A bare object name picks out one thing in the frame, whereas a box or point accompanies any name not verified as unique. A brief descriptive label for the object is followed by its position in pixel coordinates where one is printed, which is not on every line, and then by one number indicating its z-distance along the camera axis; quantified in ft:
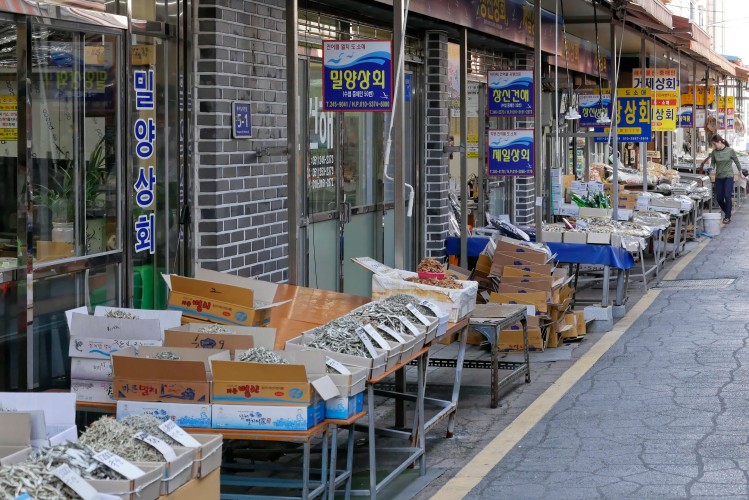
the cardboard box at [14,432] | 25.79
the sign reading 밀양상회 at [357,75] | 51.94
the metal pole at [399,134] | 47.79
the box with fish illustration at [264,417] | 31.86
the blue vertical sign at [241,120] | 49.03
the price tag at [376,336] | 37.51
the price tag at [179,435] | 27.54
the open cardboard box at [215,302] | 38.88
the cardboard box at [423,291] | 46.35
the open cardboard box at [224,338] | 35.55
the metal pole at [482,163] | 94.00
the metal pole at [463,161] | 68.84
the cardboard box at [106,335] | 34.86
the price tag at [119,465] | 24.24
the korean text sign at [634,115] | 104.34
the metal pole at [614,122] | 89.52
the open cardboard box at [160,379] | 32.09
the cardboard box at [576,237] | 76.73
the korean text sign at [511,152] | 79.37
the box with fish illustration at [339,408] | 33.52
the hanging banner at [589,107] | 118.56
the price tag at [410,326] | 40.53
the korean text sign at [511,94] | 85.28
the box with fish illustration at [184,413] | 32.34
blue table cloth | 75.30
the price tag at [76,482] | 22.44
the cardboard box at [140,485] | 23.69
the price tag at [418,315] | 42.13
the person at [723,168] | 150.42
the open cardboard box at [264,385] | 31.72
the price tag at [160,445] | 26.16
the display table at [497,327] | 50.51
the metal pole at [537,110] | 71.99
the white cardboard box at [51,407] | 27.63
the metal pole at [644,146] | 110.00
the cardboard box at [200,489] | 26.16
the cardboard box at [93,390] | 34.51
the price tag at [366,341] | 36.48
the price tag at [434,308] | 43.93
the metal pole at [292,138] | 44.46
